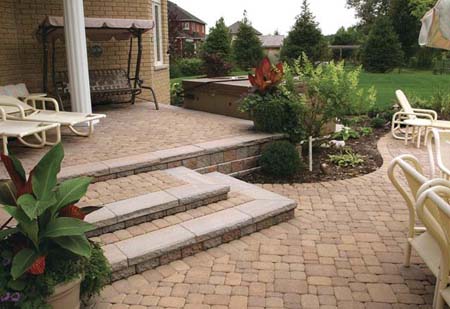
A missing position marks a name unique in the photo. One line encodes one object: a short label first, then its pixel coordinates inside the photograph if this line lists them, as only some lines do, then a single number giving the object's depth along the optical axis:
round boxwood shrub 5.41
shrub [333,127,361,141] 7.47
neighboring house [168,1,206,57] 23.14
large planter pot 2.25
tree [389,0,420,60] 23.97
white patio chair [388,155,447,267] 2.54
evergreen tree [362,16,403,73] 22.34
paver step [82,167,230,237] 3.45
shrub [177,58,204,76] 22.25
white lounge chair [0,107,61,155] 4.46
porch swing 6.99
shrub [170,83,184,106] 11.49
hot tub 7.53
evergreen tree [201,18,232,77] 19.45
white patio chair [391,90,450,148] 7.01
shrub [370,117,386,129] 8.81
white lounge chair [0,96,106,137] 5.32
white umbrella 2.88
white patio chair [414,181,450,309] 2.22
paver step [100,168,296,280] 3.13
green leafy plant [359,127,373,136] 8.17
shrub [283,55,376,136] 5.70
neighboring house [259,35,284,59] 53.41
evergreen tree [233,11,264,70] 22.12
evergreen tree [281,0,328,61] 17.75
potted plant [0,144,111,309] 2.13
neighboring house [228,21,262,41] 63.61
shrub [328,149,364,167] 6.12
